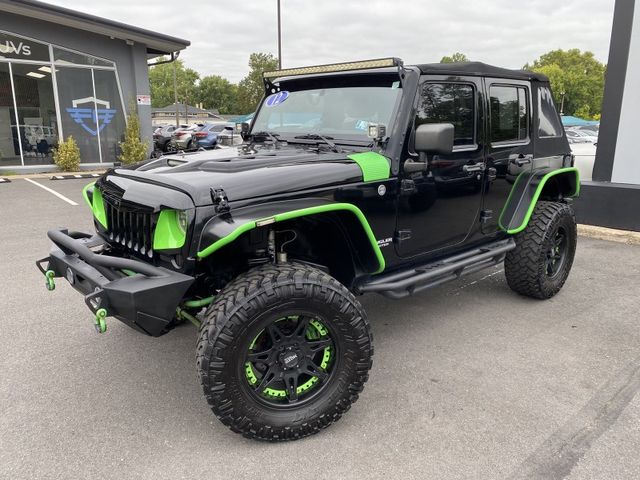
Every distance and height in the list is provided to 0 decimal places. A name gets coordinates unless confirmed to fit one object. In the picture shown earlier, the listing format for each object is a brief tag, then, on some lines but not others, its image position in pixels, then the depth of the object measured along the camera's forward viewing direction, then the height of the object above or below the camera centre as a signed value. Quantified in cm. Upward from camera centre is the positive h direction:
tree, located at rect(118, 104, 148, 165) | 1406 -61
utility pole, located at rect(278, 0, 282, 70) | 2418 +378
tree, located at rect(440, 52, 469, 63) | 8921 +1216
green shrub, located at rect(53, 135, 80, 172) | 1330 -86
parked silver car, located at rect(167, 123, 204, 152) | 2138 -73
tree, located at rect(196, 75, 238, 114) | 9288 +525
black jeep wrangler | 241 -61
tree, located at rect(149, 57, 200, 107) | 9462 +762
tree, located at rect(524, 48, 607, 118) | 6850 +474
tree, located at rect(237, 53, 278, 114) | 5294 +544
